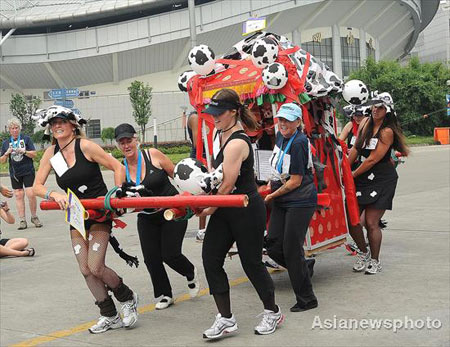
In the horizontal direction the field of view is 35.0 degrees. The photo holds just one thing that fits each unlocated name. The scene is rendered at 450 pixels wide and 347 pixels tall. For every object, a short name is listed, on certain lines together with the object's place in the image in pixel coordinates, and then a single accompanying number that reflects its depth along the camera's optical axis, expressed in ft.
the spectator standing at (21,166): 40.96
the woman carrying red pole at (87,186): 19.44
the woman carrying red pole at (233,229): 18.01
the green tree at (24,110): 152.15
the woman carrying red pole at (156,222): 20.53
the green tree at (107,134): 150.95
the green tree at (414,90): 149.59
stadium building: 171.42
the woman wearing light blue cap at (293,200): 20.67
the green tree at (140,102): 151.12
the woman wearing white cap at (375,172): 25.64
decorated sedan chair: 23.59
